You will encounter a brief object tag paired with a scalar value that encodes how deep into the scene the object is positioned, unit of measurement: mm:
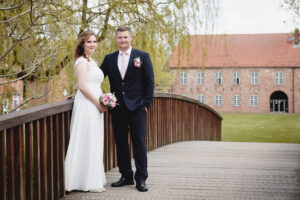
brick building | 43906
